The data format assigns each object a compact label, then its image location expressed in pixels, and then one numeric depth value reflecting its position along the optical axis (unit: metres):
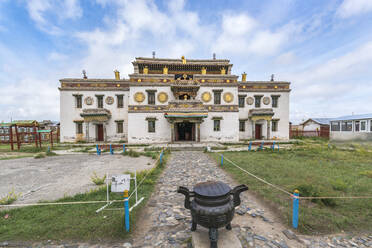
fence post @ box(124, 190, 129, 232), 2.80
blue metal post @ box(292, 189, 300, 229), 2.92
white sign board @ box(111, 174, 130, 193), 3.55
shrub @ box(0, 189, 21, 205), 4.02
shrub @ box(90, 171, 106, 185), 5.42
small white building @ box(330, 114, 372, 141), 18.35
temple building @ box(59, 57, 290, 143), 17.62
